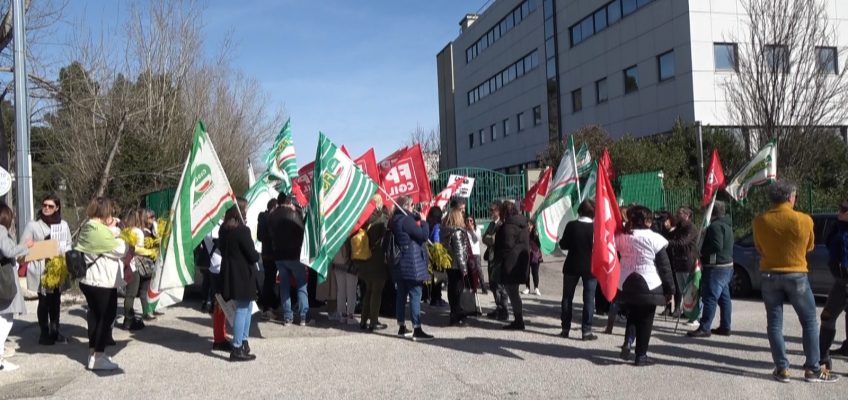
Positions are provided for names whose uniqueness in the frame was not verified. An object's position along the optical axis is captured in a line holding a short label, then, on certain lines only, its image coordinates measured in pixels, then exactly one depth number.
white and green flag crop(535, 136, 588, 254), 11.03
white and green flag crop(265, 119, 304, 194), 12.04
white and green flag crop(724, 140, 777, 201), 11.12
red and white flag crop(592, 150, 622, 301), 7.96
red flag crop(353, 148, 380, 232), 11.48
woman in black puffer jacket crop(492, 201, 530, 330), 9.76
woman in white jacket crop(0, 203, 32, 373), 7.59
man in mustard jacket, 6.88
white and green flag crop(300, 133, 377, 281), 9.20
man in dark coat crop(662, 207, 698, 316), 9.73
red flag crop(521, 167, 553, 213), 13.84
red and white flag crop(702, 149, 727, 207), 11.39
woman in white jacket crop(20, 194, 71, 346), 8.87
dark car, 12.29
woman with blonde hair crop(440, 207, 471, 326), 10.23
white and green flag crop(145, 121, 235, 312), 8.14
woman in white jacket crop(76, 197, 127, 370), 7.70
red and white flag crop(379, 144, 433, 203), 11.33
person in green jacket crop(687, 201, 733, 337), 9.15
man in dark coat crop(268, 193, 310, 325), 9.98
